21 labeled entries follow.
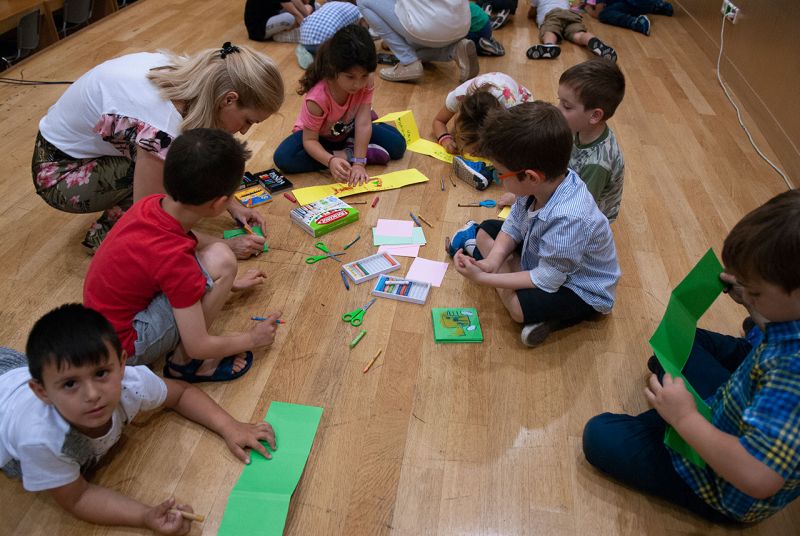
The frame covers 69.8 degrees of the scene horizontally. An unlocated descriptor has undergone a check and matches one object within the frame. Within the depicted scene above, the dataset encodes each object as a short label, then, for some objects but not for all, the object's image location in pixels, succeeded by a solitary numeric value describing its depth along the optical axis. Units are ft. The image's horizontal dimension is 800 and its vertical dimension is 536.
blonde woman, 5.33
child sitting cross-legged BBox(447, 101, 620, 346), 4.94
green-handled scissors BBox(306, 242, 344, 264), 6.33
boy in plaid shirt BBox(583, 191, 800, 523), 3.14
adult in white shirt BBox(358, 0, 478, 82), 10.18
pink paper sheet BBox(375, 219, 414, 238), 6.73
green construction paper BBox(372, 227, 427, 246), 6.60
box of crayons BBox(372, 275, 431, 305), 5.83
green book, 5.44
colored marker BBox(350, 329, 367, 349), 5.34
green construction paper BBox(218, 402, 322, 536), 3.92
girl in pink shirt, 6.83
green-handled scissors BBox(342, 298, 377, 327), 5.58
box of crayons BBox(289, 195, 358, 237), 6.67
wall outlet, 11.32
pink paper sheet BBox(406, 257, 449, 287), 6.13
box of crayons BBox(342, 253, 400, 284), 6.07
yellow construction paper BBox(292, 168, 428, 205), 7.37
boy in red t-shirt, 4.37
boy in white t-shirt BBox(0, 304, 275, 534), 3.35
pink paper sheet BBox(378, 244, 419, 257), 6.46
